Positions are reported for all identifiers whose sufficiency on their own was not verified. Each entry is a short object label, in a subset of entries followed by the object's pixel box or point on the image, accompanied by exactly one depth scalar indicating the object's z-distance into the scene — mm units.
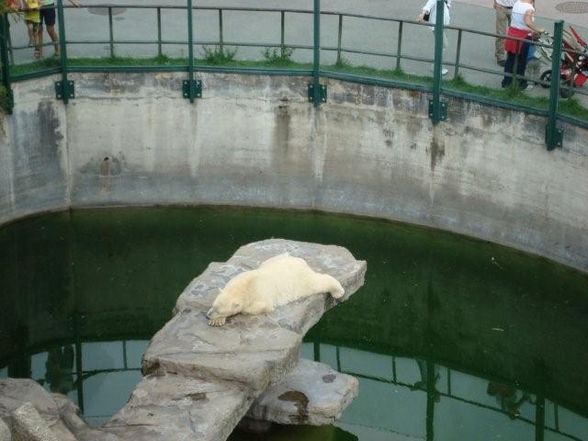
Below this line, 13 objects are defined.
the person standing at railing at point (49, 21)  21188
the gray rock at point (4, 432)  12633
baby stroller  19656
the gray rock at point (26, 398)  14203
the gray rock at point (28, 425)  12977
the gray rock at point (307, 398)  16047
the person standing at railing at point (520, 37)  20156
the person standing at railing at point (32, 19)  20984
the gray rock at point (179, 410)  14094
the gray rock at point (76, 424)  14070
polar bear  15602
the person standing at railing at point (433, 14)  20844
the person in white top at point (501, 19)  21297
